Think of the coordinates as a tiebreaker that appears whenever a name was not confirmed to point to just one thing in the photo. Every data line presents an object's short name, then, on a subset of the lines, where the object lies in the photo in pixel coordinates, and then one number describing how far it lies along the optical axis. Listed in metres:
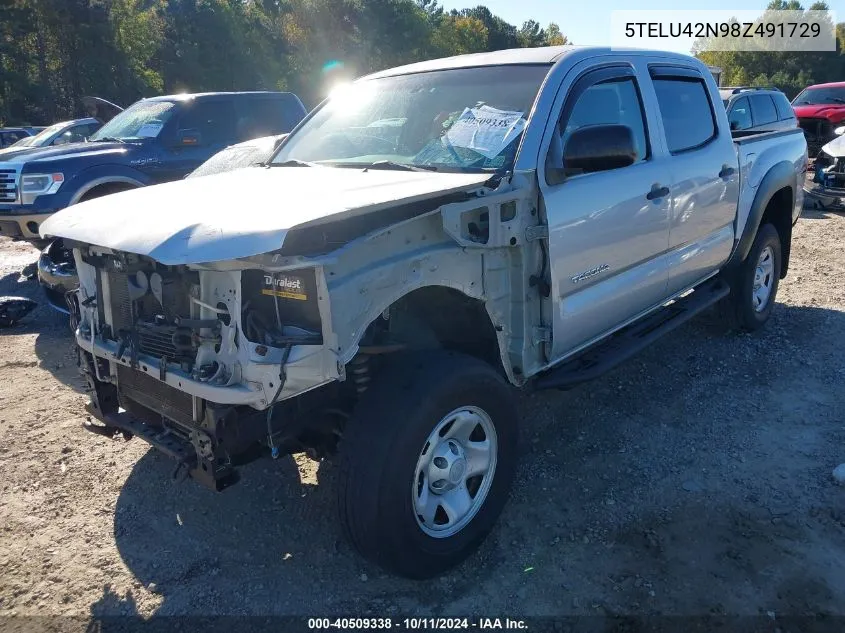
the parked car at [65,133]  10.86
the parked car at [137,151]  7.56
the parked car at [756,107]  8.98
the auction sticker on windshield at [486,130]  3.29
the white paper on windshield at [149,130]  8.25
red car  17.08
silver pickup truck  2.47
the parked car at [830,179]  11.09
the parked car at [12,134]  17.16
